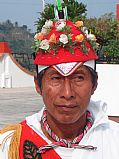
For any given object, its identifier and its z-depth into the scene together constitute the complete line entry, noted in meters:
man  1.83
